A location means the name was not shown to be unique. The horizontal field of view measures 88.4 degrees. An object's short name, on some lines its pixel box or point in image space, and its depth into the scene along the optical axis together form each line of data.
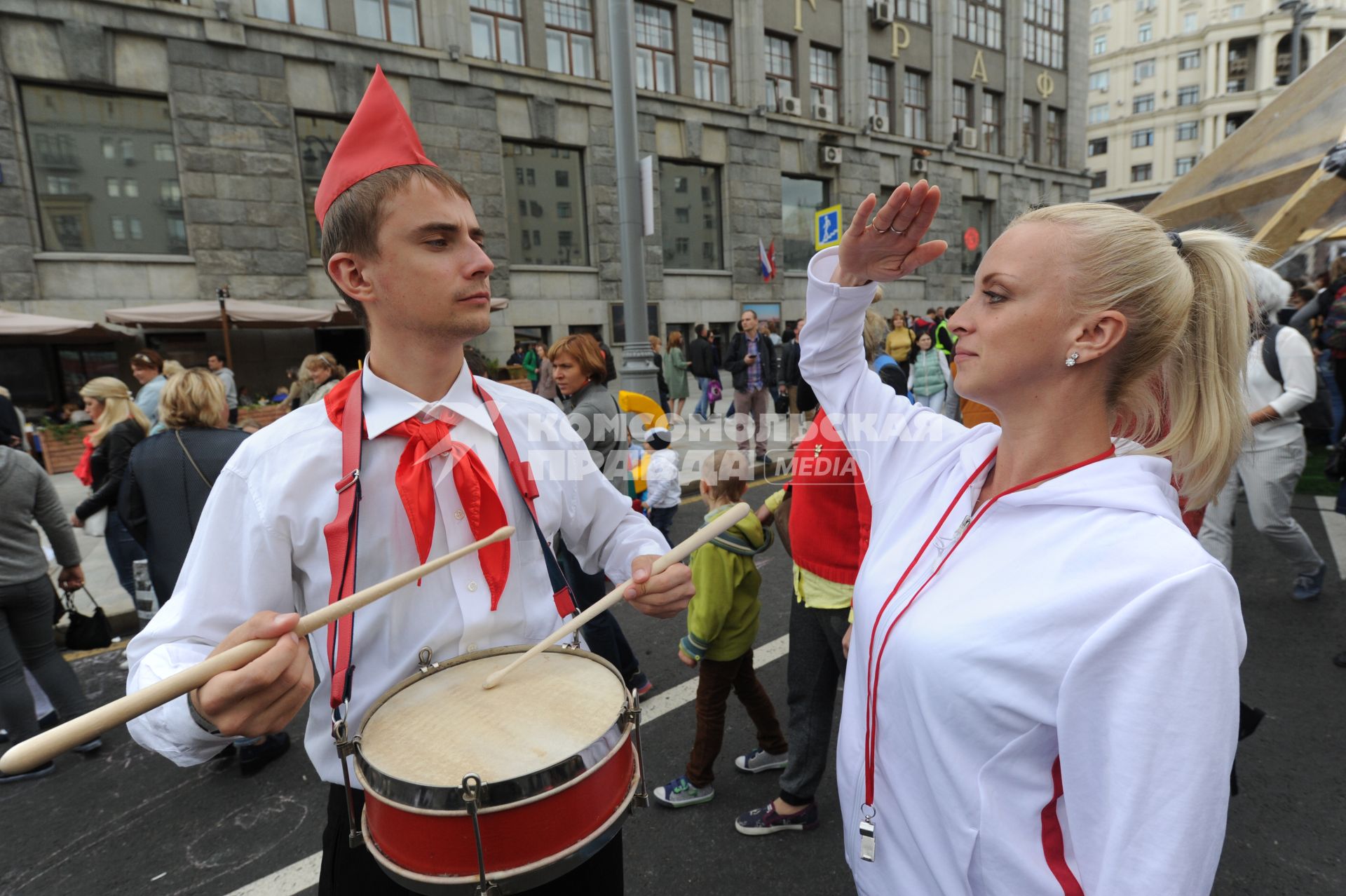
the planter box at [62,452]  10.45
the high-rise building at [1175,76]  50.22
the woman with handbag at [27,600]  3.38
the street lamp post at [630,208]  8.13
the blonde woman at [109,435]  4.32
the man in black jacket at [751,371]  10.77
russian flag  19.98
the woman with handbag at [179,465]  3.77
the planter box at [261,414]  11.83
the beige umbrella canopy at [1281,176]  5.90
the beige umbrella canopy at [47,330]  10.80
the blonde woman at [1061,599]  1.04
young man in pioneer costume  1.44
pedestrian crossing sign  8.67
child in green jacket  2.89
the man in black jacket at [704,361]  13.00
